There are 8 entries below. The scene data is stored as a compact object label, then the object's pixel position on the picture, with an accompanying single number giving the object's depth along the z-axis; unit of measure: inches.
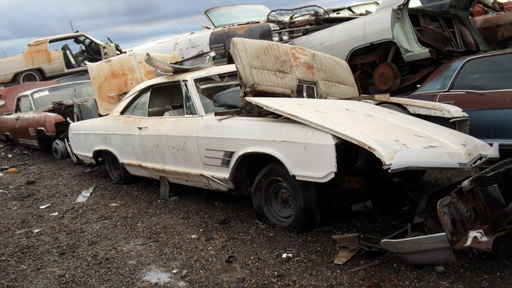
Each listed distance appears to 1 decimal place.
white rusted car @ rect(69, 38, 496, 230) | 129.1
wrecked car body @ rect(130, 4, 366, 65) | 338.3
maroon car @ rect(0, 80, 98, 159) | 327.0
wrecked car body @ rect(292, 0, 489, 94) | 265.3
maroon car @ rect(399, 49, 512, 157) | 173.5
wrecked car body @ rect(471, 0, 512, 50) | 292.0
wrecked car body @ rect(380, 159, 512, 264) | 105.8
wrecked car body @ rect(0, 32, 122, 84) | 558.9
